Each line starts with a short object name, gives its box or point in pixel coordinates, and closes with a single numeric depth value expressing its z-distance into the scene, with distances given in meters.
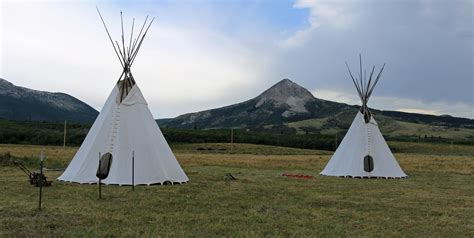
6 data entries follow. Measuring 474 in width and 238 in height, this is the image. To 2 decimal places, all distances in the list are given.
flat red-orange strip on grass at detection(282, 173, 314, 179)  17.91
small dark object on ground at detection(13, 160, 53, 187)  12.89
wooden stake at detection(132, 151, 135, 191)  12.95
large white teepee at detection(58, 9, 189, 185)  13.89
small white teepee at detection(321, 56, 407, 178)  18.95
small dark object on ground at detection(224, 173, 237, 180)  16.43
